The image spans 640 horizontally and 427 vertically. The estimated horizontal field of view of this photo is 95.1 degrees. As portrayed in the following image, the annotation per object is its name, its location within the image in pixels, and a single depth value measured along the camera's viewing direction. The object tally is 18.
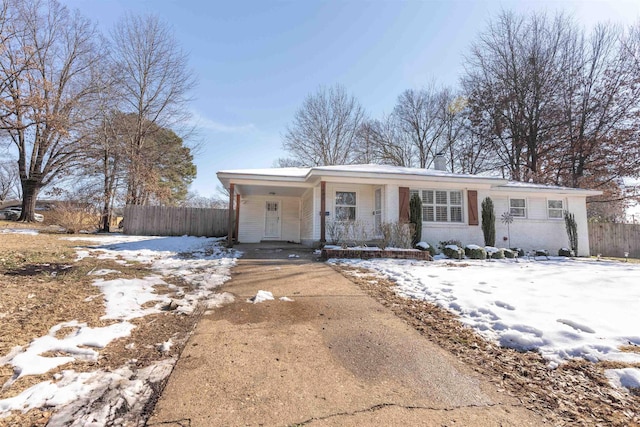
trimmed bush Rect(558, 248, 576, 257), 11.60
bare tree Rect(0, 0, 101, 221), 14.21
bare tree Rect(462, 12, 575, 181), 17.94
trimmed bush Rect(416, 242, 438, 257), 9.91
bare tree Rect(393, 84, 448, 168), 24.09
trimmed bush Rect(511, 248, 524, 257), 11.13
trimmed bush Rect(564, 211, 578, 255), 12.02
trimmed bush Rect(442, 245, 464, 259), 9.73
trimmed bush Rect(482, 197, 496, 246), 11.02
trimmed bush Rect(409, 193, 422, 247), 10.37
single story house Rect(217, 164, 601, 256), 10.58
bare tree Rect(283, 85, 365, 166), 24.52
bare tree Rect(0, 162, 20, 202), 36.38
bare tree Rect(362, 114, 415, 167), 24.77
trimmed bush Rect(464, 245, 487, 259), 9.66
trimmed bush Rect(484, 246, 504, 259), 9.94
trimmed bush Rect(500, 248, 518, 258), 10.36
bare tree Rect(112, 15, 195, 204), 18.17
